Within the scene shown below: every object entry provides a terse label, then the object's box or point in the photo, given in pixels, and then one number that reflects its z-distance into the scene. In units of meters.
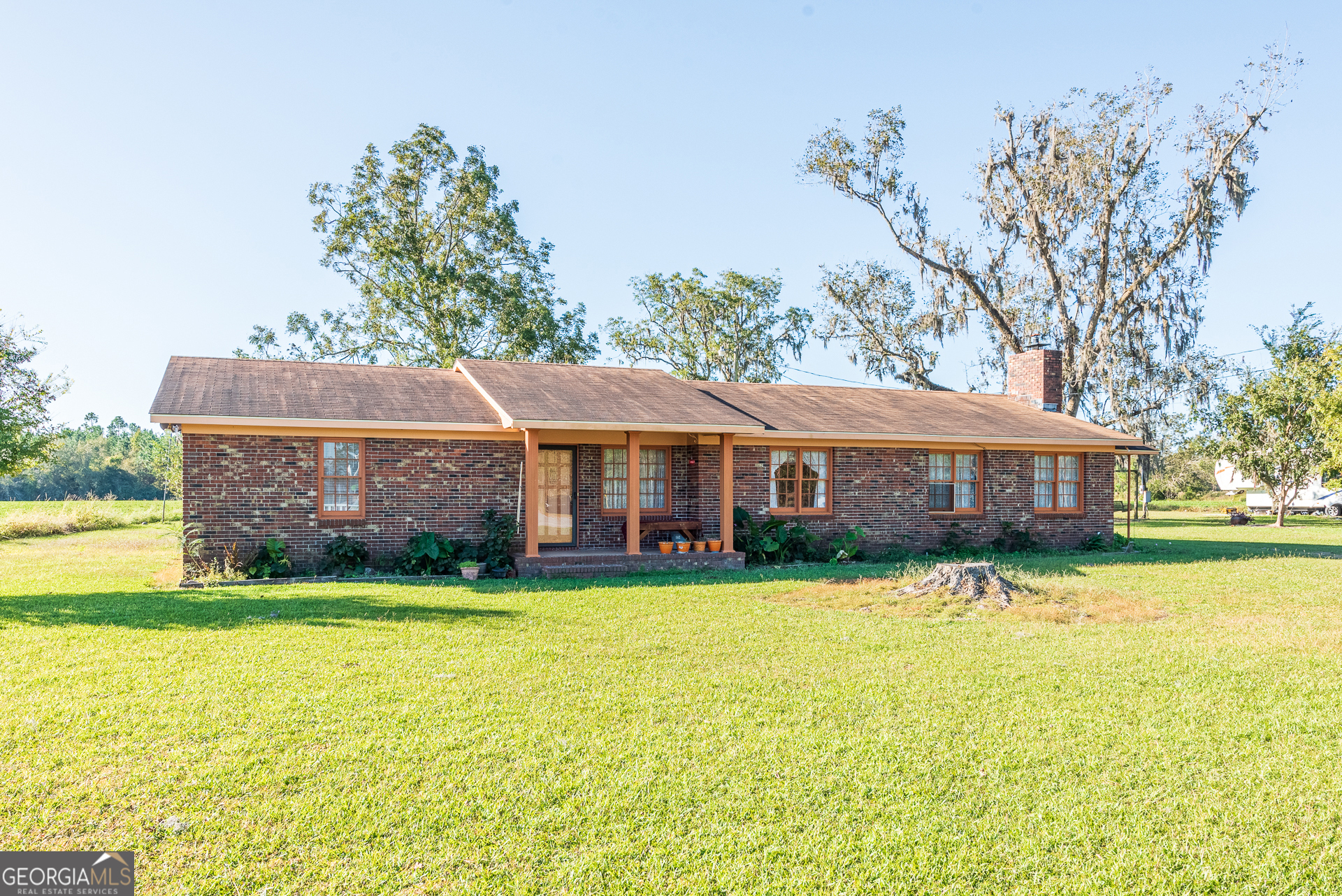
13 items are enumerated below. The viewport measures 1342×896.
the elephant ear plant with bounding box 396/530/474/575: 12.66
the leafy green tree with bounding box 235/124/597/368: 28.22
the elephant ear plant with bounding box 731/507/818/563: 14.53
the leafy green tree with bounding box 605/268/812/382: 35.06
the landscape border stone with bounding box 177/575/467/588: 11.53
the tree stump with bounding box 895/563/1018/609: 10.13
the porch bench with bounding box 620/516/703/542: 14.24
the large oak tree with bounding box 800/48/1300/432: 27.08
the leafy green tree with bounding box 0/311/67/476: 12.93
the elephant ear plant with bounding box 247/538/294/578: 12.14
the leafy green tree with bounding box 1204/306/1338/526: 27.42
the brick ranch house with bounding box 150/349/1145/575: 12.51
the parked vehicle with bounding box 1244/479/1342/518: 33.75
